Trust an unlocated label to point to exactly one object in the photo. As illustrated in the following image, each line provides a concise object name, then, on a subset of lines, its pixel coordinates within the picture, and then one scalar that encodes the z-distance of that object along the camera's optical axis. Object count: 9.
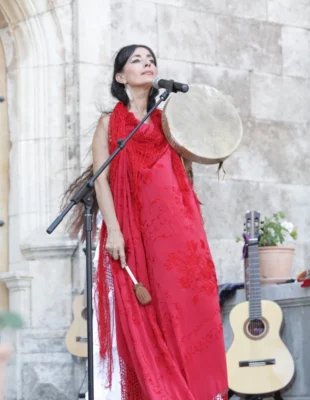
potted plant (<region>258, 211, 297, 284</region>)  10.33
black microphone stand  5.90
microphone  6.05
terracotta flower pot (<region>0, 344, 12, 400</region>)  2.43
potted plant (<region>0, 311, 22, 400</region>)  2.41
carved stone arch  10.60
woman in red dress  6.22
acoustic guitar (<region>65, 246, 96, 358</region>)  10.04
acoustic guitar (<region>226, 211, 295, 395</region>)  9.46
